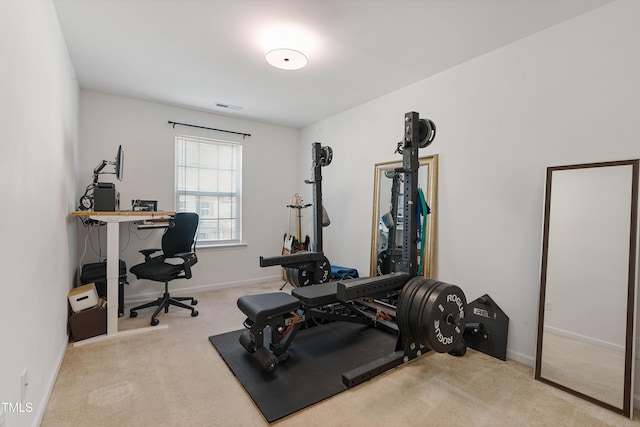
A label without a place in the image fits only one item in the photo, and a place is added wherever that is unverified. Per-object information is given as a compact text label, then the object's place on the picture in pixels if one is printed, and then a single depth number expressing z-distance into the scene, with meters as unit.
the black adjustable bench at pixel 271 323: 2.22
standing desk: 2.80
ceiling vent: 4.12
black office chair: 3.28
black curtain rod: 4.18
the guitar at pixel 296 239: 4.87
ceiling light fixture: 2.49
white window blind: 4.37
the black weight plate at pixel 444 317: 1.94
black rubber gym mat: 1.94
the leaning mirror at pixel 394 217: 3.13
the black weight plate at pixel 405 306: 2.05
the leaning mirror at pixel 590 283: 1.95
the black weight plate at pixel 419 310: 1.97
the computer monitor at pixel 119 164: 3.00
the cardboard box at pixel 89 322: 2.67
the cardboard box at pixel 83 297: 2.67
